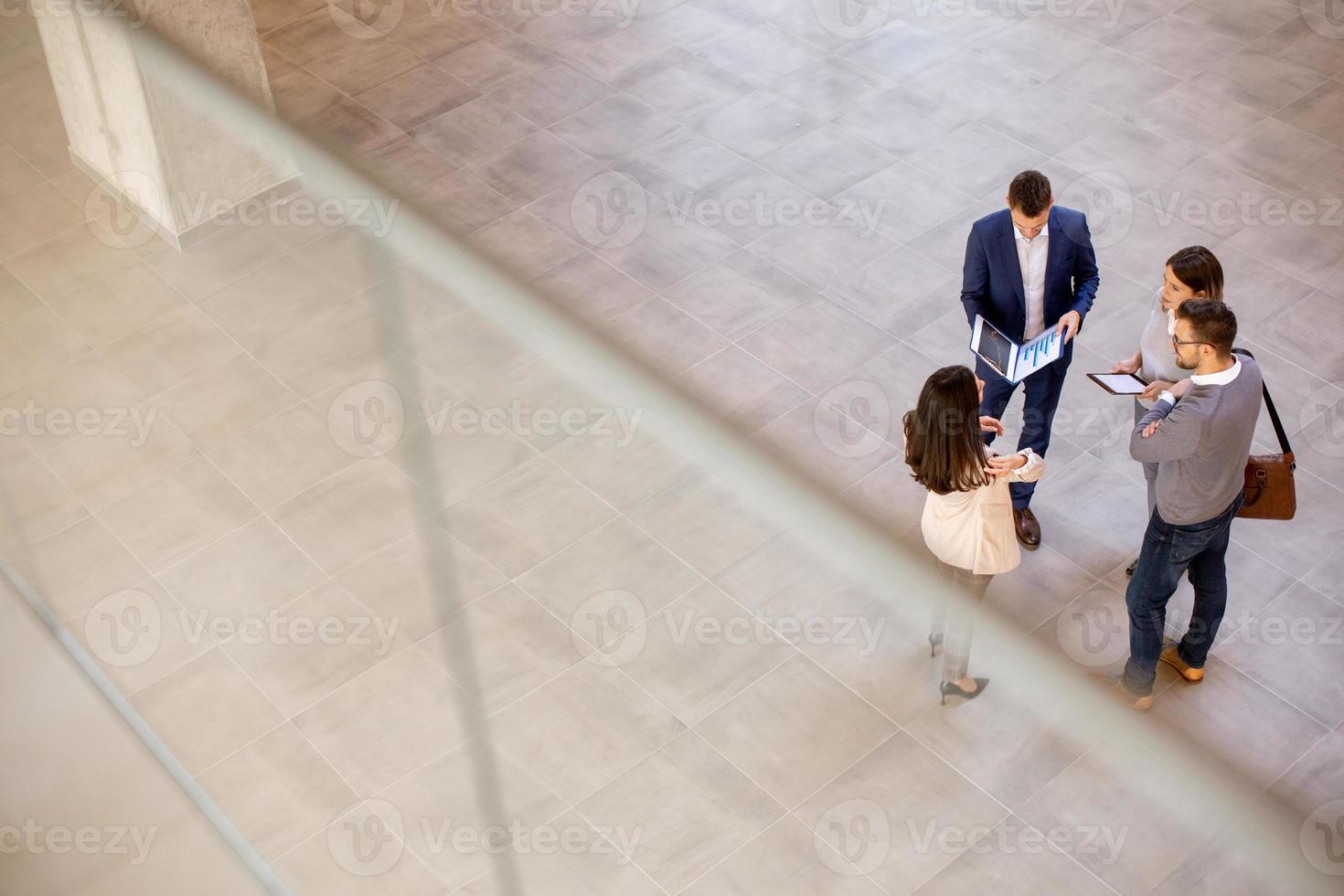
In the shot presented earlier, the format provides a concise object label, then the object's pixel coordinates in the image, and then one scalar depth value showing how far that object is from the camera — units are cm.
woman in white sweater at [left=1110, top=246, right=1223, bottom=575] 387
